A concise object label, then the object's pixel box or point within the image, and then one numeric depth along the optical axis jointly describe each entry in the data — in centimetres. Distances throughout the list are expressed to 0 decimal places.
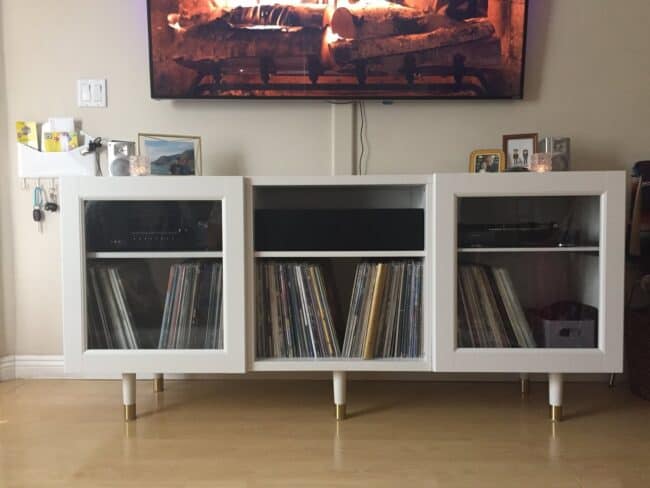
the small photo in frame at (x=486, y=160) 171
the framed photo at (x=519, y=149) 172
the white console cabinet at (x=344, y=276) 146
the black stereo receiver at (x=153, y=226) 149
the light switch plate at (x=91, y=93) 184
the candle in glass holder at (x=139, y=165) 155
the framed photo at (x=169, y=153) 171
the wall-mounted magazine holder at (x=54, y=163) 185
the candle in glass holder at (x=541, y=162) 151
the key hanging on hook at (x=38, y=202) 187
